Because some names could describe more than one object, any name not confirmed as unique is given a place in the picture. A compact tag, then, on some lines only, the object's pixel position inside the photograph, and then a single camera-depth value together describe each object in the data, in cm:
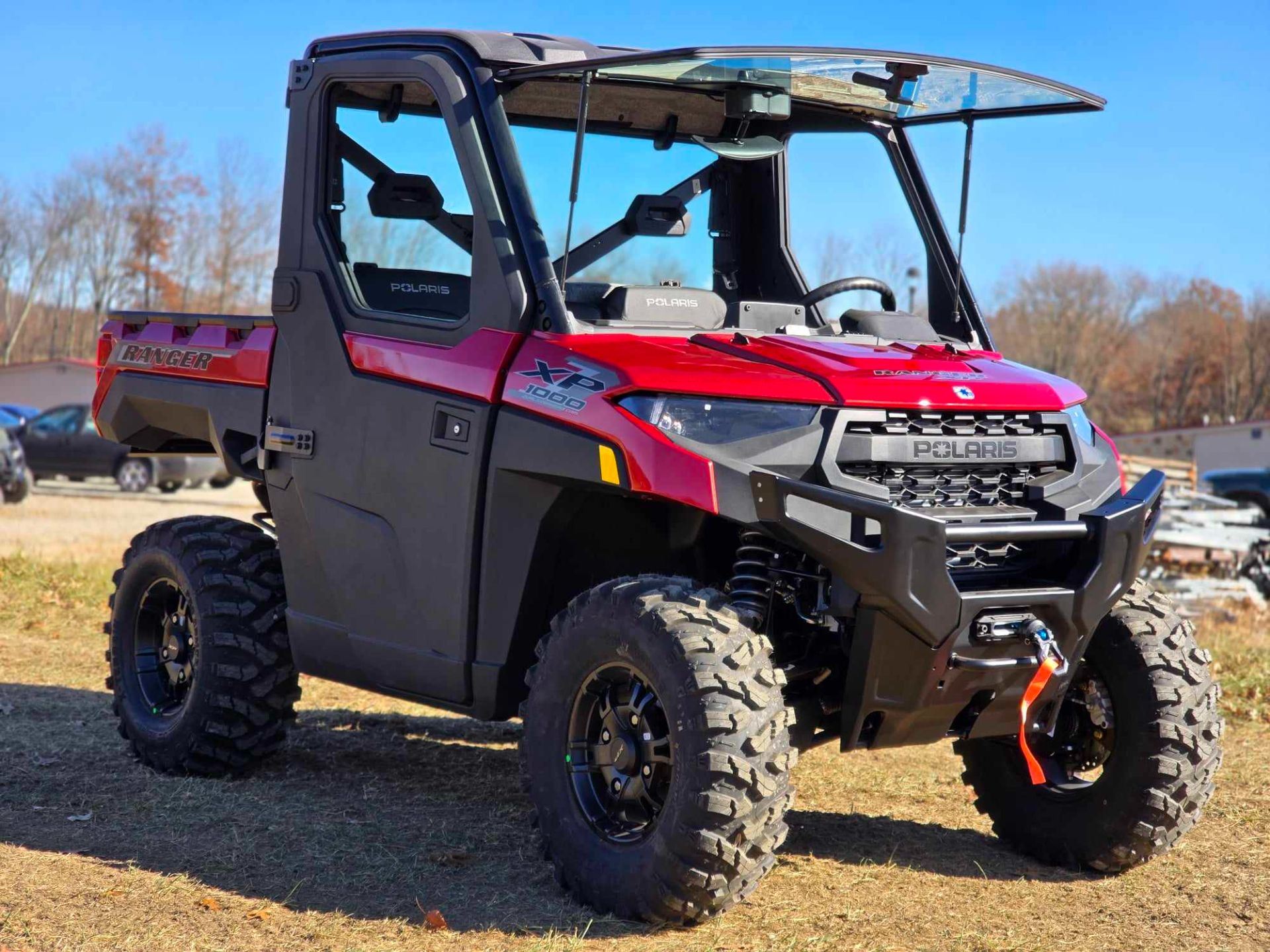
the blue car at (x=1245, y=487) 2678
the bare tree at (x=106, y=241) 6894
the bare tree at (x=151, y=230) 6762
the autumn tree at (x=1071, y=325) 7644
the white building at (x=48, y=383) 5259
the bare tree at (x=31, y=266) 7138
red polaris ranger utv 430
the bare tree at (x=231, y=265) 6731
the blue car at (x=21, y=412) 3748
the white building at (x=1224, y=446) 4603
